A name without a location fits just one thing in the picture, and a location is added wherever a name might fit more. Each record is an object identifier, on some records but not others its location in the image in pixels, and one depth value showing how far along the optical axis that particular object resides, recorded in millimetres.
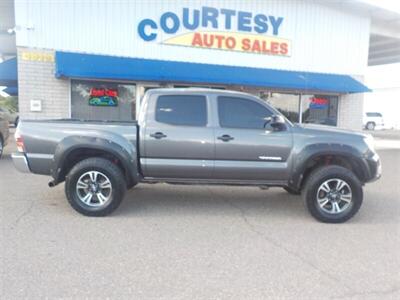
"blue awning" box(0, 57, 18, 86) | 13406
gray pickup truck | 5273
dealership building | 11414
